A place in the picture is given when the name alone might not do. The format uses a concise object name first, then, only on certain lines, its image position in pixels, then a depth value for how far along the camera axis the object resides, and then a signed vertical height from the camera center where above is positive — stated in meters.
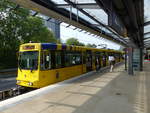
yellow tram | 8.25 -0.39
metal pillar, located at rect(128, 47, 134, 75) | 12.30 -0.36
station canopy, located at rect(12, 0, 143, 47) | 5.76 +2.17
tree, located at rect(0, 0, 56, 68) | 21.58 +4.22
